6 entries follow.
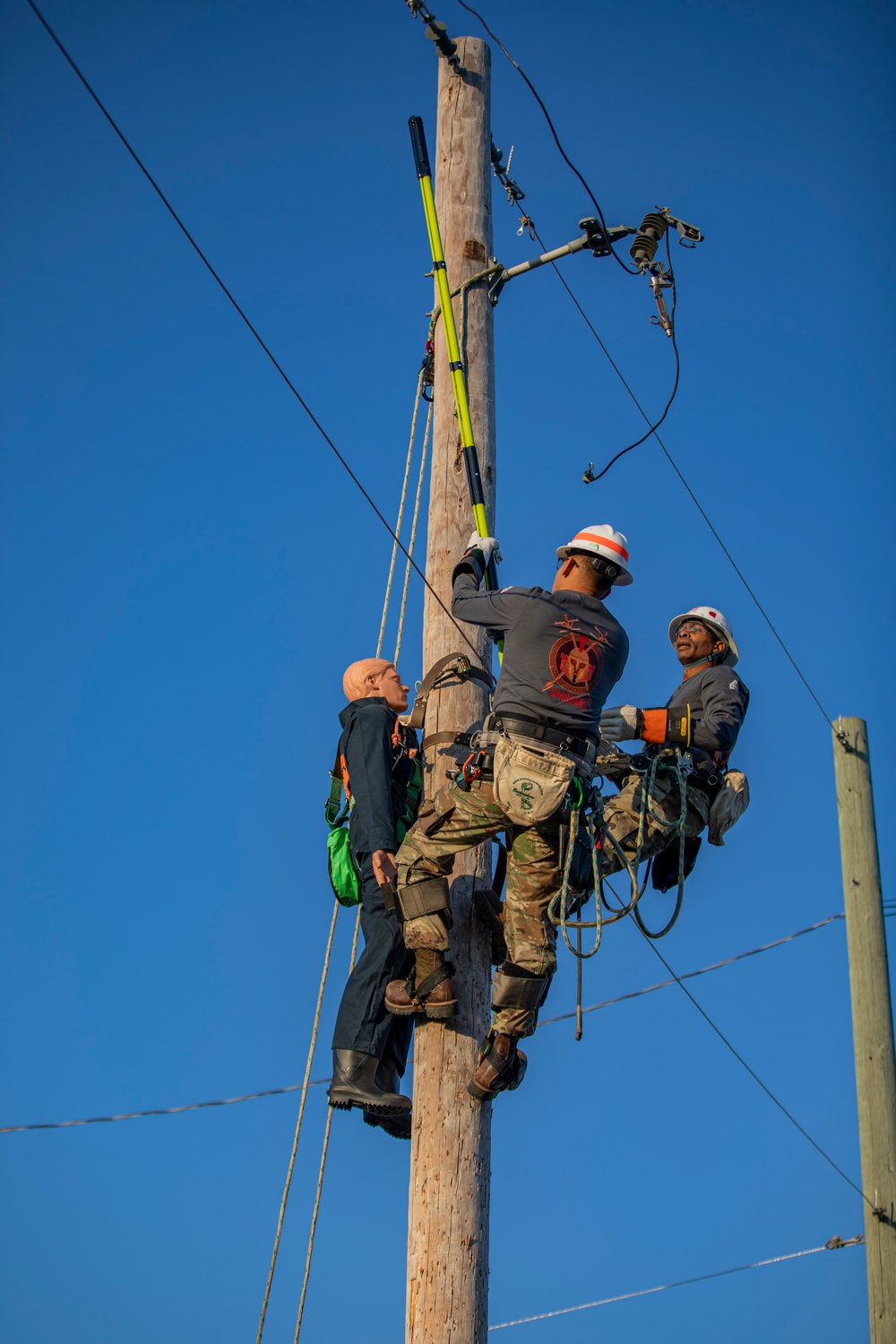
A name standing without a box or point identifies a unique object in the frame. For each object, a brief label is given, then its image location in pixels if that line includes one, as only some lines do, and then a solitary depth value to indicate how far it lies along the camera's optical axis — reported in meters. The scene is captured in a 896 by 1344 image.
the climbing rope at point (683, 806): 11.20
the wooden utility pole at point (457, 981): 9.26
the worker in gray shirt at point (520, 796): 9.81
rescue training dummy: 10.12
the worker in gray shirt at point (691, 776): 11.74
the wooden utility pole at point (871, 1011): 12.55
